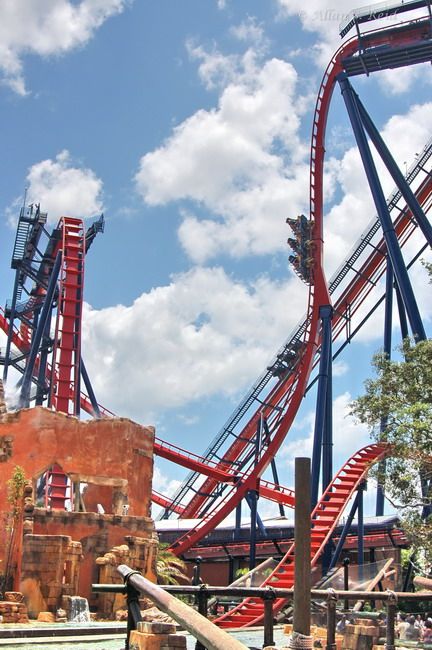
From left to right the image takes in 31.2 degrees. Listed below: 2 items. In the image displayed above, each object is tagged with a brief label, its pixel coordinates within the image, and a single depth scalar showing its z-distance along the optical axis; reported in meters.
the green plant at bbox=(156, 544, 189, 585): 19.50
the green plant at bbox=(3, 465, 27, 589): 15.76
